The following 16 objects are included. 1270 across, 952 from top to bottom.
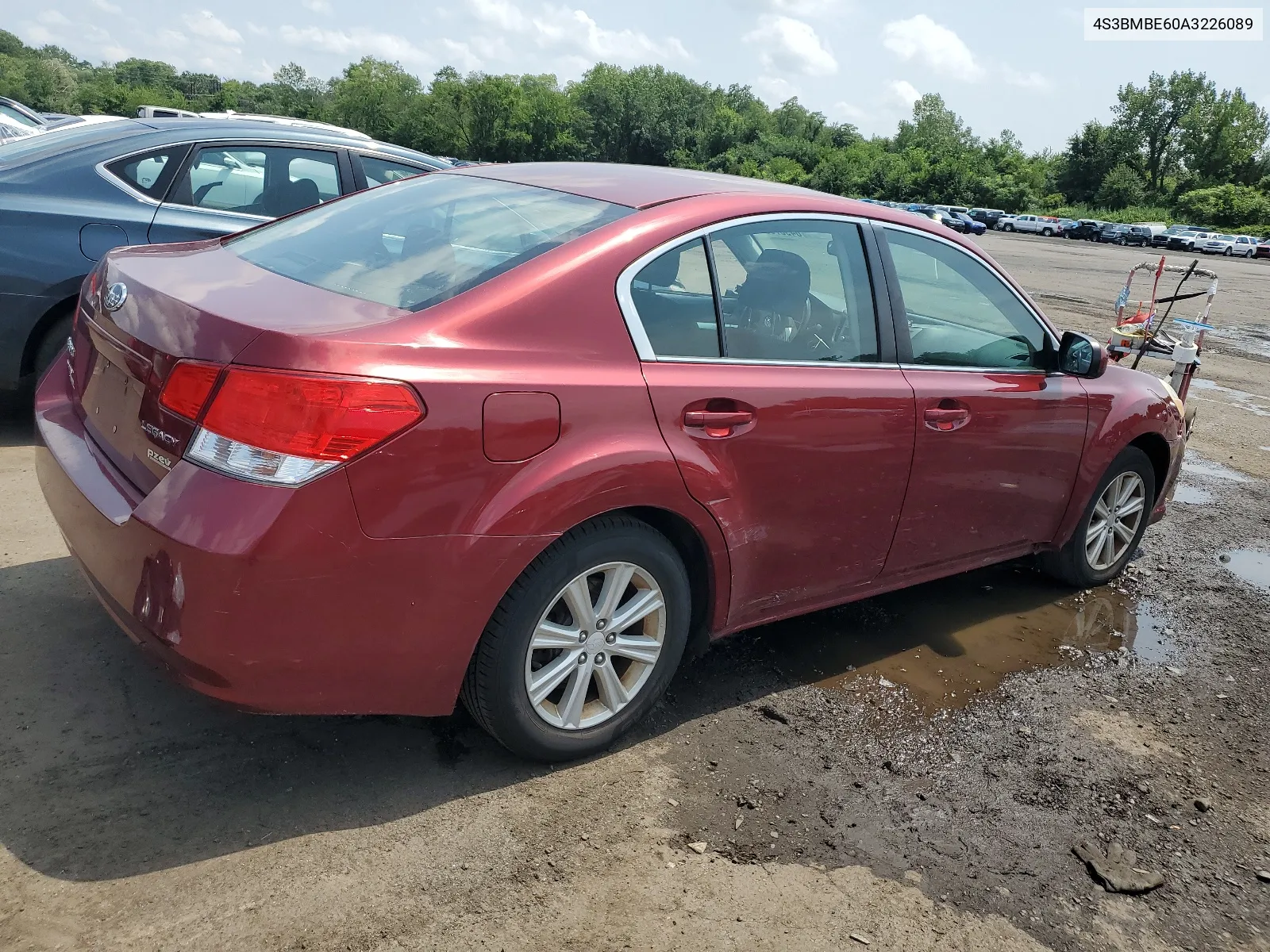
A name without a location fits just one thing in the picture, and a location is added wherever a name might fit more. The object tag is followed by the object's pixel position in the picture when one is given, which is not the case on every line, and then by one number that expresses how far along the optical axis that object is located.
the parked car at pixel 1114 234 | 58.62
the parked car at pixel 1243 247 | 55.84
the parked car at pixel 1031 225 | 62.31
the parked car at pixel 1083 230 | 60.62
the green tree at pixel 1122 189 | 85.56
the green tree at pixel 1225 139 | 88.62
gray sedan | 5.05
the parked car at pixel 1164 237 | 58.22
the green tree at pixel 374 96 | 129.00
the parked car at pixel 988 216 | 64.94
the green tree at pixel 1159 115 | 94.31
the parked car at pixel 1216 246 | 56.06
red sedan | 2.40
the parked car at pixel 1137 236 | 58.31
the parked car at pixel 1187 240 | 56.72
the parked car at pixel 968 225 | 51.15
